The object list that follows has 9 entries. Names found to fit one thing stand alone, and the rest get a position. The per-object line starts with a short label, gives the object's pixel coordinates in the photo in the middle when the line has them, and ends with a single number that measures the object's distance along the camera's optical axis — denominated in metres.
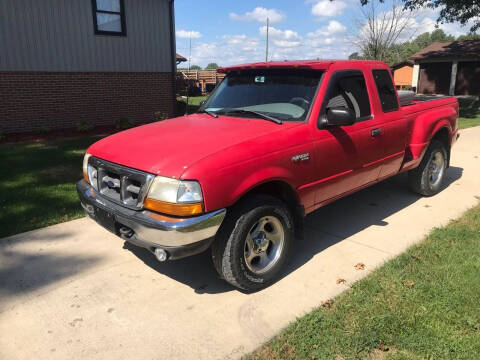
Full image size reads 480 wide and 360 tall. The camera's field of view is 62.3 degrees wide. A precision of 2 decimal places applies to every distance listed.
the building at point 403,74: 39.50
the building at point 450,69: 28.27
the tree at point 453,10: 19.33
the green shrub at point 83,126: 10.80
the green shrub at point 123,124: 11.33
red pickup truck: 2.98
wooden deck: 33.00
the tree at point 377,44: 27.09
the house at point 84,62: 10.23
